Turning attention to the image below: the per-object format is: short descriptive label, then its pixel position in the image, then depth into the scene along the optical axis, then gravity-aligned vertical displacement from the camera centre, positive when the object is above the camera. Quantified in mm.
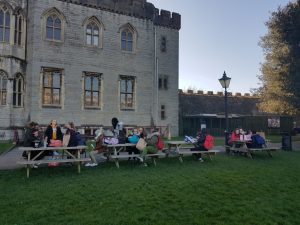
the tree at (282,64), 18835 +5519
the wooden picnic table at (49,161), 6607 -1212
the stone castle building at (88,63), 15142 +4389
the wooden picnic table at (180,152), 8980 -1226
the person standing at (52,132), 8114 -409
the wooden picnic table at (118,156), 7935 -1222
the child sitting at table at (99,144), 8454 -887
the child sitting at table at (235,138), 11162 -798
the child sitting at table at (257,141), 10773 -906
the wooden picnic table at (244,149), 10335 -1252
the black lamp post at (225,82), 11471 +2040
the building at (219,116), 24083 +669
